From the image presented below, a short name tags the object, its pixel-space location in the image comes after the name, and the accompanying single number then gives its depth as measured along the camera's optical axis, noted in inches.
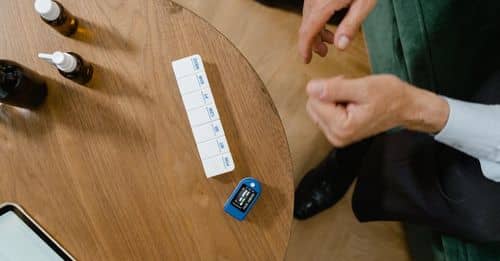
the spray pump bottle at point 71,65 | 31.5
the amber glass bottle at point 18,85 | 31.9
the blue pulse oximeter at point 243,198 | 32.7
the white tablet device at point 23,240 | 30.8
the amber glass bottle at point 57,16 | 31.5
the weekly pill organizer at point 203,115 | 33.5
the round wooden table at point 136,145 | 33.5
